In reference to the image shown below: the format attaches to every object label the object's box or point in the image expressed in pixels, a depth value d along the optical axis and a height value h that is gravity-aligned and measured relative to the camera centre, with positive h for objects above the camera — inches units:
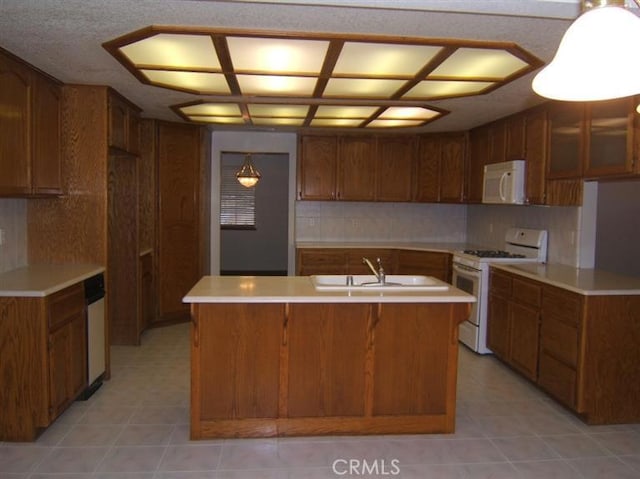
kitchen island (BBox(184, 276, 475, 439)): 112.2 -34.8
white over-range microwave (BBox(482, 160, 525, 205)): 173.5 +12.7
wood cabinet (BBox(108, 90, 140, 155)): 149.6 +28.1
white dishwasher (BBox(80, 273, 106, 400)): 134.0 -35.4
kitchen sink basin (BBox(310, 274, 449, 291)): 117.7 -17.8
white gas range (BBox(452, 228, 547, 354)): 176.4 -19.1
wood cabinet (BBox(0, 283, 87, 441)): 108.5 -35.5
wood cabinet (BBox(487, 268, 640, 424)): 121.9 -34.9
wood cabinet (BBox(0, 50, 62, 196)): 114.1 +19.6
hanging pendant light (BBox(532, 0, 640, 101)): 40.6 +13.9
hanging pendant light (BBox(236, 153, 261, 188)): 260.3 +19.5
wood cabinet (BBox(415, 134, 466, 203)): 226.8 +22.2
